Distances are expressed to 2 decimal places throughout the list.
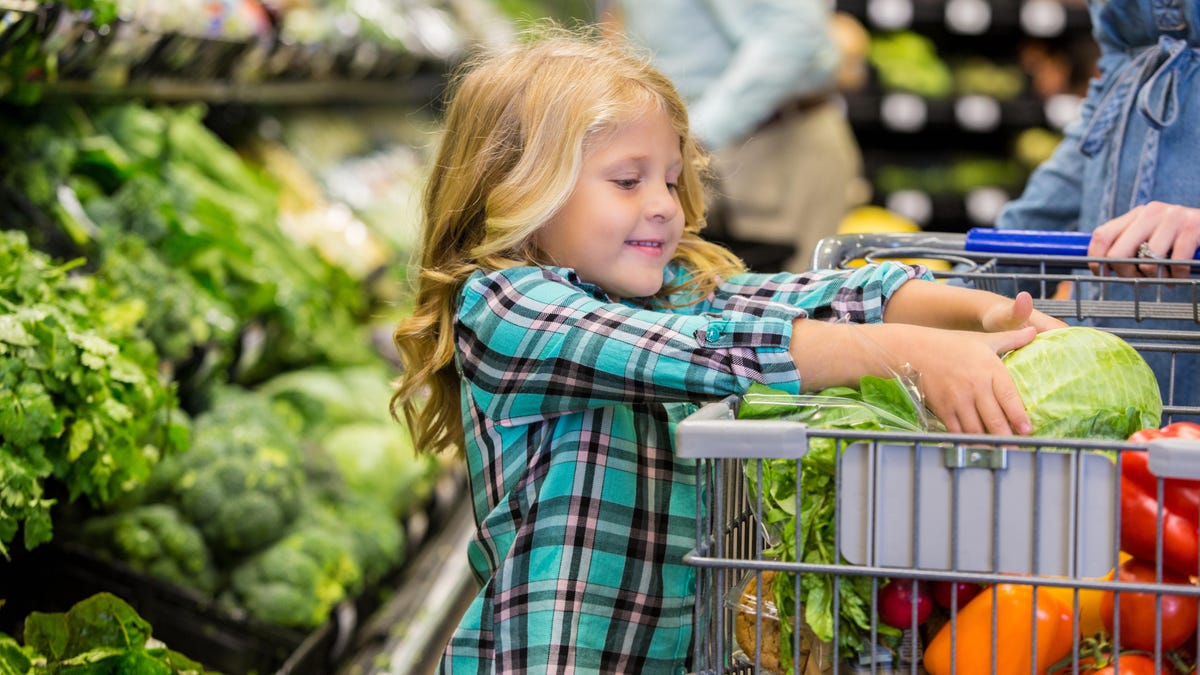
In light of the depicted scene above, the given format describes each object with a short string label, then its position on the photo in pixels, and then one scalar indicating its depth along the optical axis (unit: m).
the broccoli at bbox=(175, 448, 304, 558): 2.66
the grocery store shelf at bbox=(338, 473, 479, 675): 2.77
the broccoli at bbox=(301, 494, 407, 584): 3.01
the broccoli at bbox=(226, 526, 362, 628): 2.65
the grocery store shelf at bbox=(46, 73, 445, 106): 3.13
